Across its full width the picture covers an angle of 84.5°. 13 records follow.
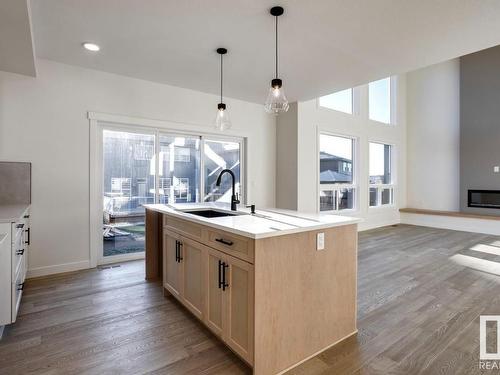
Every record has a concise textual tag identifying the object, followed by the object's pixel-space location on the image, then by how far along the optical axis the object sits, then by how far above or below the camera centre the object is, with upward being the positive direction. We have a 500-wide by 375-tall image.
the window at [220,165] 4.84 +0.40
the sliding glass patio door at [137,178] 3.87 +0.14
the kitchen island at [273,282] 1.61 -0.63
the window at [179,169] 4.35 +0.29
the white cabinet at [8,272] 2.03 -0.65
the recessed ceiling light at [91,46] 3.02 +1.56
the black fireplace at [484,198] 6.21 -0.26
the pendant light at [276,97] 2.40 +0.81
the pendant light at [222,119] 3.09 +0.76
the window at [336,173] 5.82 +0.31
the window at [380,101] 6.90 +2.25
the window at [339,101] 5.77 +1.87
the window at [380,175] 6.97 +0.32
